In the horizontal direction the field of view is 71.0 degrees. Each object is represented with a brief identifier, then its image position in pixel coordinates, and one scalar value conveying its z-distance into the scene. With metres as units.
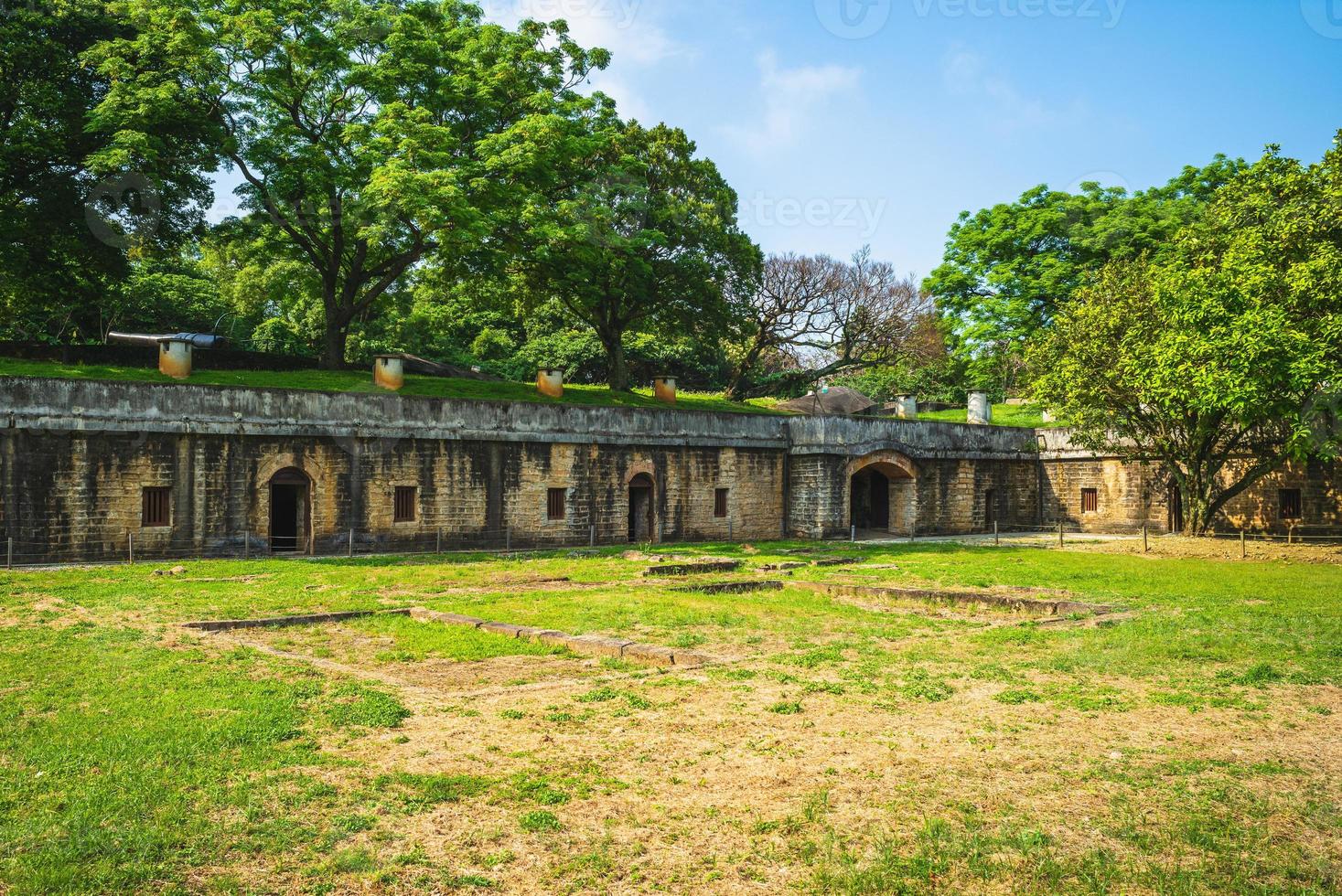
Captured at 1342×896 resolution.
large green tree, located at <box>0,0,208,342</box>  21.23
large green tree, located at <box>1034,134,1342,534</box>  18.66
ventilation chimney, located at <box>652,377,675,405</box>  30.12
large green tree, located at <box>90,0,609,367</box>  21.56
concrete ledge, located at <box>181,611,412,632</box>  10.86
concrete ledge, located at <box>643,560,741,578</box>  16.97
